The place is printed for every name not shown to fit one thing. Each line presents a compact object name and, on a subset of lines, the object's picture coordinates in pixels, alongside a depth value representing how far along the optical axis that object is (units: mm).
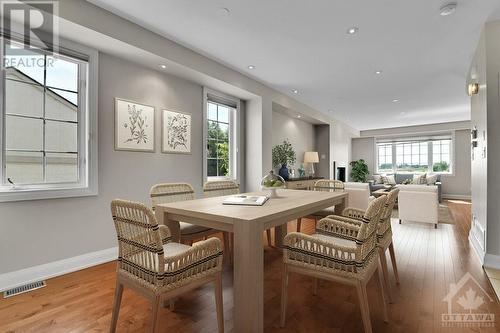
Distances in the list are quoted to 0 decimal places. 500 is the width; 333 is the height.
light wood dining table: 1433
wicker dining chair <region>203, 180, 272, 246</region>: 2768
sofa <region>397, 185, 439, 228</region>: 4242
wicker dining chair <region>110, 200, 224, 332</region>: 1250
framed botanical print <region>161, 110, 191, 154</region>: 3436
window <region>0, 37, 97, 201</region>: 2246
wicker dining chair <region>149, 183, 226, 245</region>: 2279
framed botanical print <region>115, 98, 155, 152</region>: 2948
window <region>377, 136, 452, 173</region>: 8611
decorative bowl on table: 2387
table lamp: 6859
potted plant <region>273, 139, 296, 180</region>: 5492
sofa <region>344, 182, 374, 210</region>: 4332
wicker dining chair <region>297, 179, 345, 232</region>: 3061
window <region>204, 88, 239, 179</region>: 4203
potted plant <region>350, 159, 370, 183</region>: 9664
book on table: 1955
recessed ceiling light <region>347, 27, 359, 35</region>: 2725
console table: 5307
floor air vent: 2052
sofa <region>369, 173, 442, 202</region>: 7534
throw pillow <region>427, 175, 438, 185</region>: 7485
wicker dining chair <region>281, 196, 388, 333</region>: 1413
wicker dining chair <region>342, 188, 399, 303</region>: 1850
